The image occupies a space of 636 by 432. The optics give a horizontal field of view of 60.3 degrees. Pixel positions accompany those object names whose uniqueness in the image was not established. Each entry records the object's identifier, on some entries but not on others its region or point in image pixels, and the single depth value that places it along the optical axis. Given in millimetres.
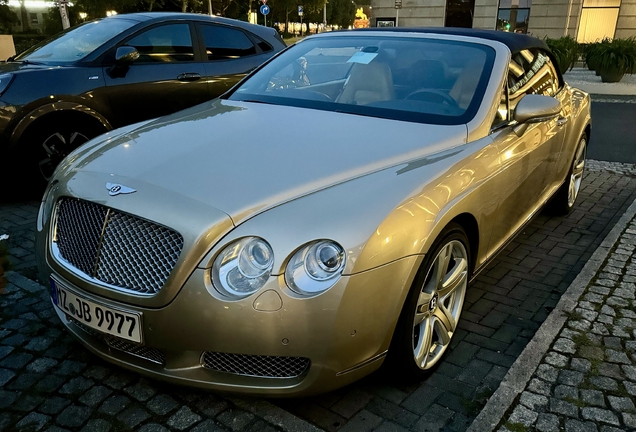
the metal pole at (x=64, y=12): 13305
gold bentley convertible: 2080
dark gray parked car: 4879
